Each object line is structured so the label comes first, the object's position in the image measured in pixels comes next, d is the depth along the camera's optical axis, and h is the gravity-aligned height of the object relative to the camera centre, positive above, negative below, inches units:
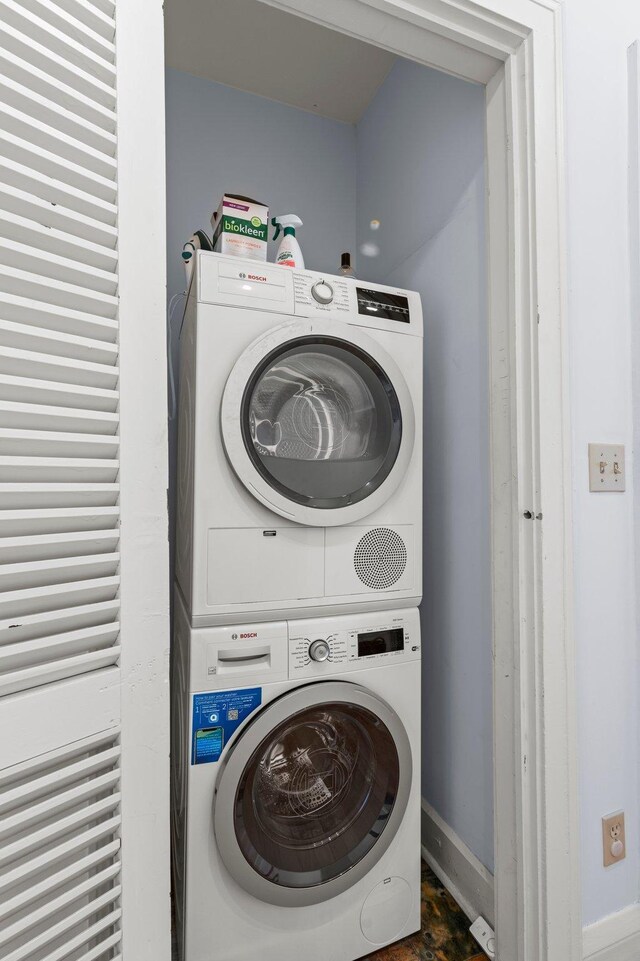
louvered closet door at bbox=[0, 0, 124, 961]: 23.4 +0.3
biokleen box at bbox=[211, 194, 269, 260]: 49.8 +27.5
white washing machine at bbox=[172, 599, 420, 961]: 41.5 -28.1
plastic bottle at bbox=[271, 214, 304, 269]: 52.9 +27.4
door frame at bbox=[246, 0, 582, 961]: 40.2 +1.4
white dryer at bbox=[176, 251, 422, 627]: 43.6 +4.3
